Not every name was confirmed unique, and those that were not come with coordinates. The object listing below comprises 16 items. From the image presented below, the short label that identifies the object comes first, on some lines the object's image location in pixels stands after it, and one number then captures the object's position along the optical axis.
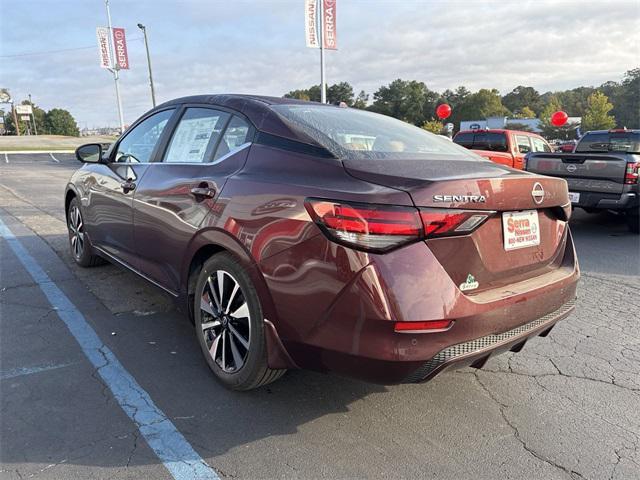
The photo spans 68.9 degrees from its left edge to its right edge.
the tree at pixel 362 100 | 106.82
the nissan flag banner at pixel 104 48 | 34.34
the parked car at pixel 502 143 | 10.81
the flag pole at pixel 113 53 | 34.19
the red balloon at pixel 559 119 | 24.36
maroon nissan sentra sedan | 1.99
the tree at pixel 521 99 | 123.25
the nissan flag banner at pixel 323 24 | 19.53
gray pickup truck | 6.86
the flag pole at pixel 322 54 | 19.55
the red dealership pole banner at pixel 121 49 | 33.94
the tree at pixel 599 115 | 62.09
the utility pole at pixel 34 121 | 98.95
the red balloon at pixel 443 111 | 22.39
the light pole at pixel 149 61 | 33.53
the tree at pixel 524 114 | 103.75
